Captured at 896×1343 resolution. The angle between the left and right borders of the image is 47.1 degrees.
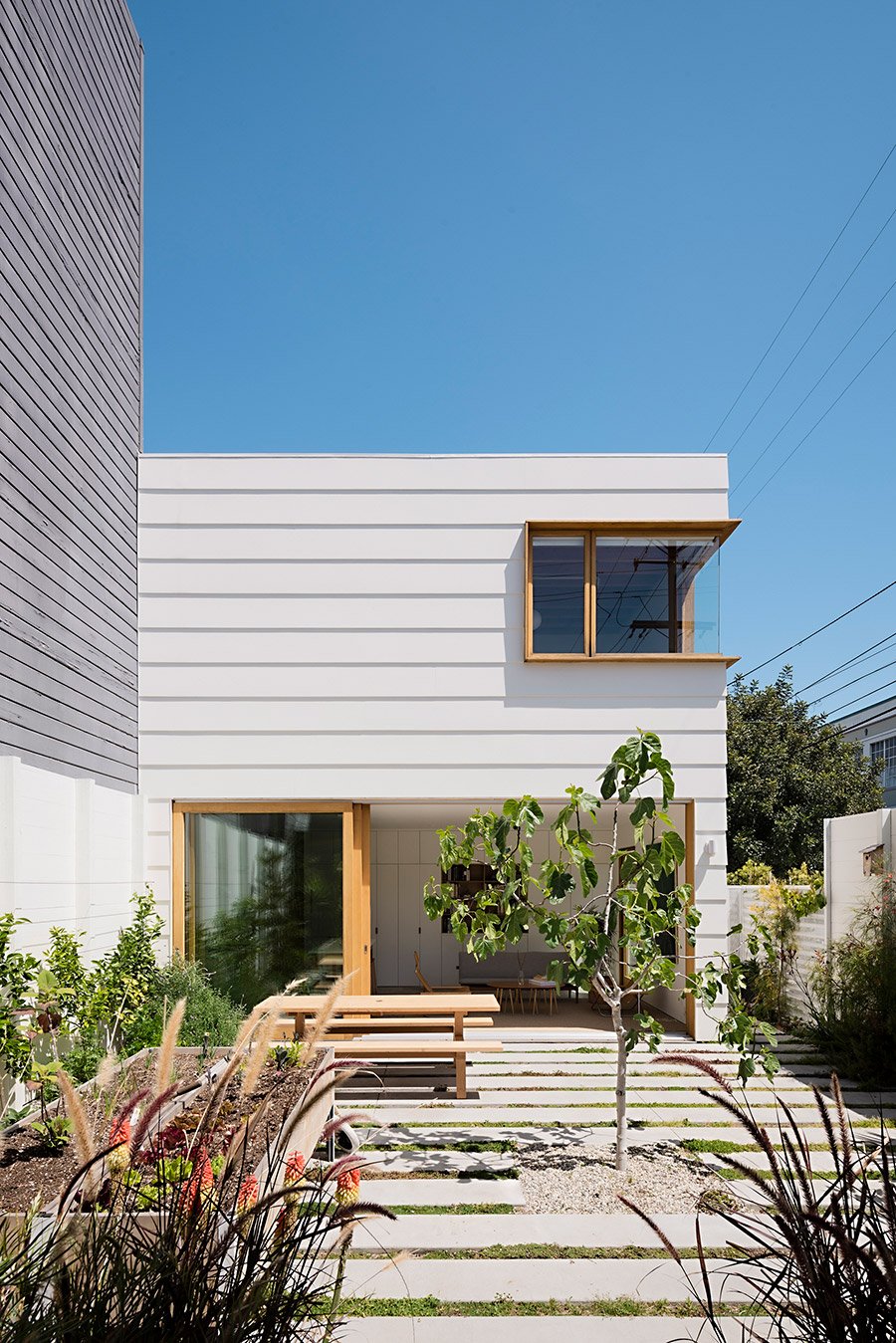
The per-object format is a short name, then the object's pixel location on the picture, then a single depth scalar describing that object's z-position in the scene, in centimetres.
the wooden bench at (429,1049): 730
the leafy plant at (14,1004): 498
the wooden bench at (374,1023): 776
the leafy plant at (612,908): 569
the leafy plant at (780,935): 1064
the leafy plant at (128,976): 658
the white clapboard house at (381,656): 946
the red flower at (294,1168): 216
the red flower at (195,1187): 172
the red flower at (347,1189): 204
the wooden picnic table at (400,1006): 766
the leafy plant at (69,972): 590
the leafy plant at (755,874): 1254
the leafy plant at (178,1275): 159
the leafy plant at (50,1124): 464
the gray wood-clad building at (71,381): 648
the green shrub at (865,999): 790
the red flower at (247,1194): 197
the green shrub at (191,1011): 748
